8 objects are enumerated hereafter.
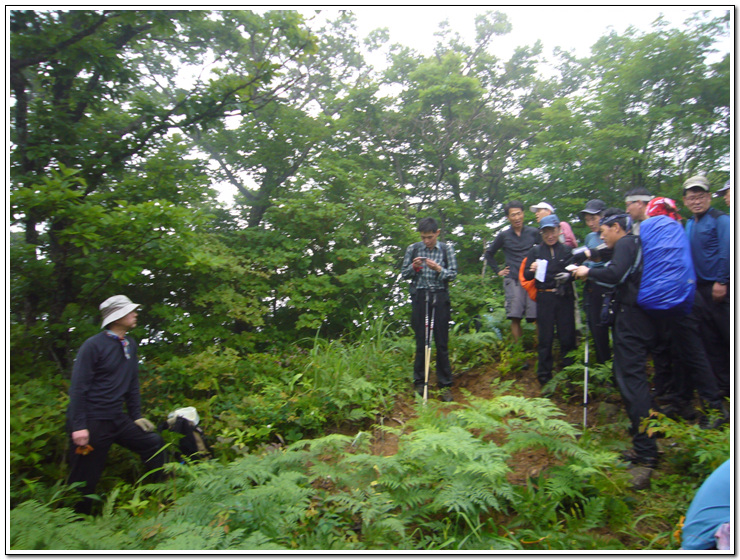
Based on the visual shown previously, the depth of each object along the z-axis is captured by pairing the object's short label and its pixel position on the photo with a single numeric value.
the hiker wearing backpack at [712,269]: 4.03
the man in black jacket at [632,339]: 3.61
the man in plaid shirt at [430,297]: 5.56
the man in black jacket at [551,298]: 5.14
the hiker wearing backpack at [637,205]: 4.63
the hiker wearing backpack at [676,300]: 3.63
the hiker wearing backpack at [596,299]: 4.78
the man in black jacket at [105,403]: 3.68
